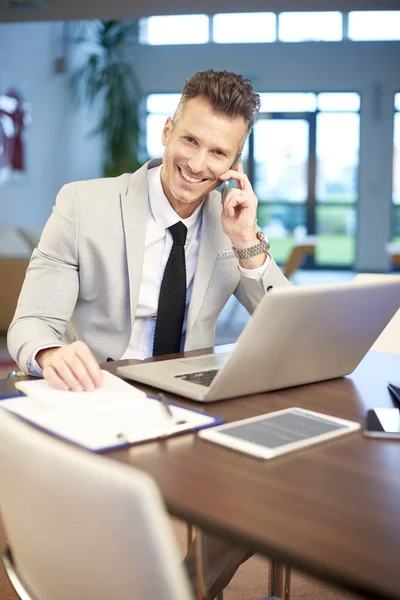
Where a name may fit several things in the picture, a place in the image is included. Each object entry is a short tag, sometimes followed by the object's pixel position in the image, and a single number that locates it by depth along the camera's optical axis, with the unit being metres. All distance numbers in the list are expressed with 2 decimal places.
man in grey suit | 1.86
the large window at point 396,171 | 11.91
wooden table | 0.70
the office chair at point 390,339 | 2.10
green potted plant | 10.59
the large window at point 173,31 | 12.17
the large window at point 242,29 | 12.00
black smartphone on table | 1.10
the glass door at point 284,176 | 12.38
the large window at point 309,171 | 12.19
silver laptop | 1.16
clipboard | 1.03
